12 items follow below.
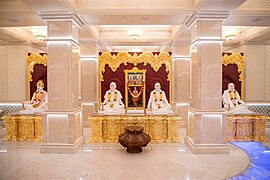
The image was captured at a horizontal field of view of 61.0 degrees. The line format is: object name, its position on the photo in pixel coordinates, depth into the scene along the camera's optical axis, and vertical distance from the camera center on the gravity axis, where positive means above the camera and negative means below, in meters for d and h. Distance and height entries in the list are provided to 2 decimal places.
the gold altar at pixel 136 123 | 7.05 -1.21
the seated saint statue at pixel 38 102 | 7.70 -0.53
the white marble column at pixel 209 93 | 5.74 -0.16
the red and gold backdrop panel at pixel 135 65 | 9.71 +0.83
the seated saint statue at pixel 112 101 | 7.64 -0.50
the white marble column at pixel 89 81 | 9.35 +0.23
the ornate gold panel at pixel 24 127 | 7.27 -1.29
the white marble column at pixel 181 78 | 9.28 +0.36
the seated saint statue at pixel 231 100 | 7.65 -0.46
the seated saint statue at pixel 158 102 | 7.57 -0.52
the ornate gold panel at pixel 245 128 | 7.22 -1.30
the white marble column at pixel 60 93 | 5.81 -0.17
